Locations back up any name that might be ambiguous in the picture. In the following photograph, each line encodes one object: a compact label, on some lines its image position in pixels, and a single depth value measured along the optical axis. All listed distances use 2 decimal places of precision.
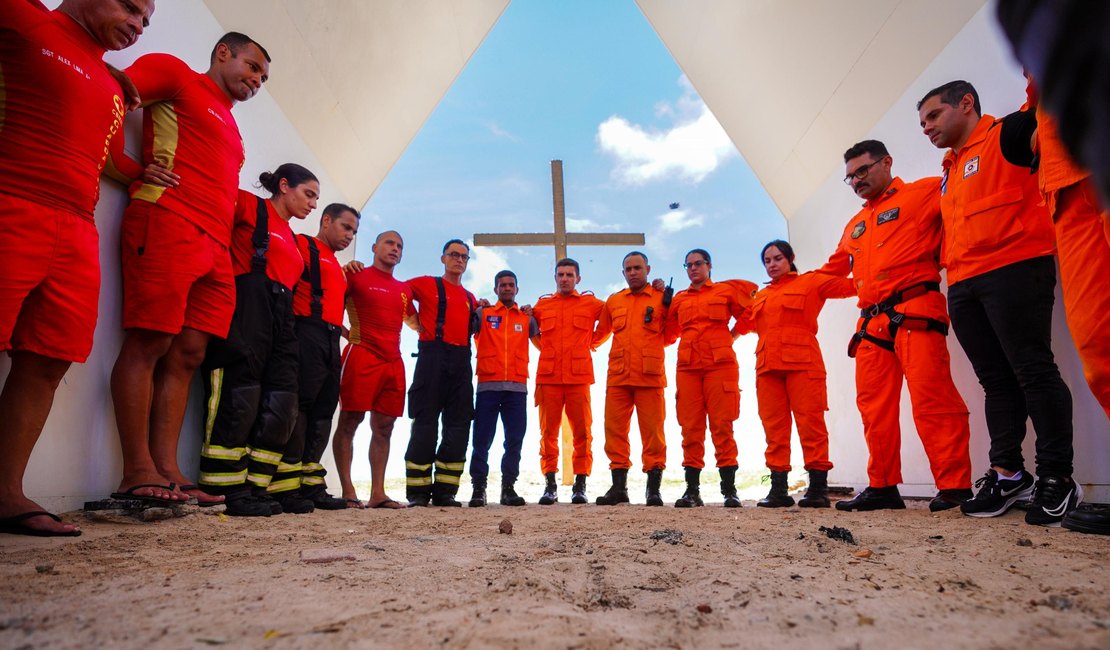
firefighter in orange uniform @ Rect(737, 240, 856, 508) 3.79
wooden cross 6.25
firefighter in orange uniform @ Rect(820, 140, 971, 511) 2.86
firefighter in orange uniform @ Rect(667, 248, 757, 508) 4.16
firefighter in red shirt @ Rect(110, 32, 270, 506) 2.27
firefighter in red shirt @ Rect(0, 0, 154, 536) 1.71
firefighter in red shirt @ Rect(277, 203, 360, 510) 3.40
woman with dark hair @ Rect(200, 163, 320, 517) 2.71
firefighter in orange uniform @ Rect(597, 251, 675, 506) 4.33
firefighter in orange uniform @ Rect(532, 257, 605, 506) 4.69
